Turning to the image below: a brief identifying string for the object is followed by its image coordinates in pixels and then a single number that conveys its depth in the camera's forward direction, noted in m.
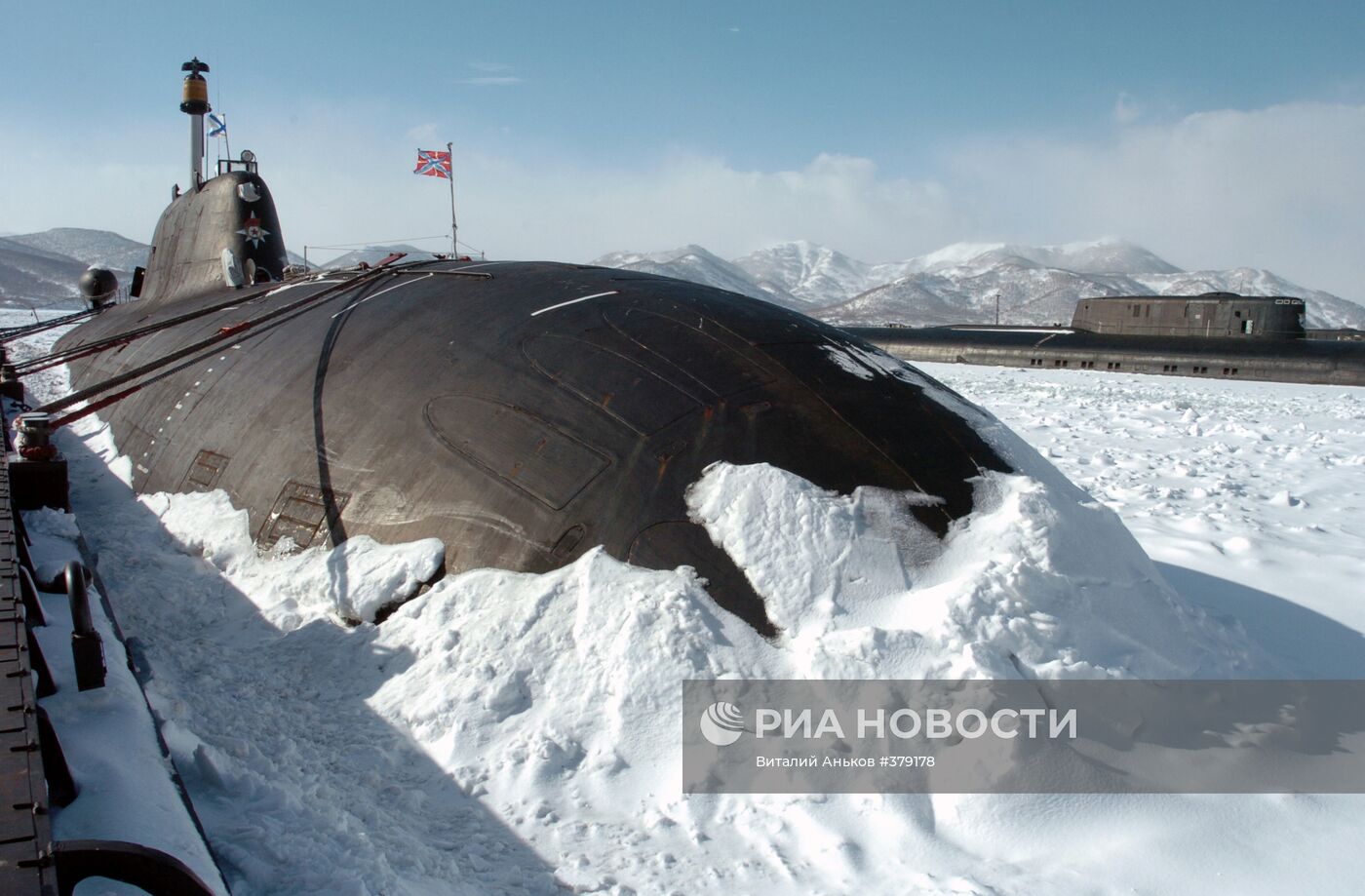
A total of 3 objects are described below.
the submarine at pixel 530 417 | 4.31
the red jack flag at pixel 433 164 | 13.37
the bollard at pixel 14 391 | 12.07
